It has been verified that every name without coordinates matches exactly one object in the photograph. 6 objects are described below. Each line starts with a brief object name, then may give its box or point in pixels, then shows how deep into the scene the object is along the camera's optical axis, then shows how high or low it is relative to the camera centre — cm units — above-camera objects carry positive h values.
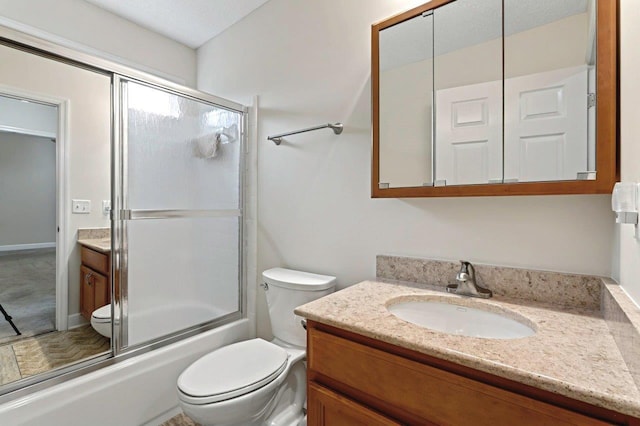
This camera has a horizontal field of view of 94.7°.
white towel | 183 +41
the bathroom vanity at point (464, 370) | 57 -37
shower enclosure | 149 +6
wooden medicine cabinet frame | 86 +29
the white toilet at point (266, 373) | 115 -71
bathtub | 122 -86
